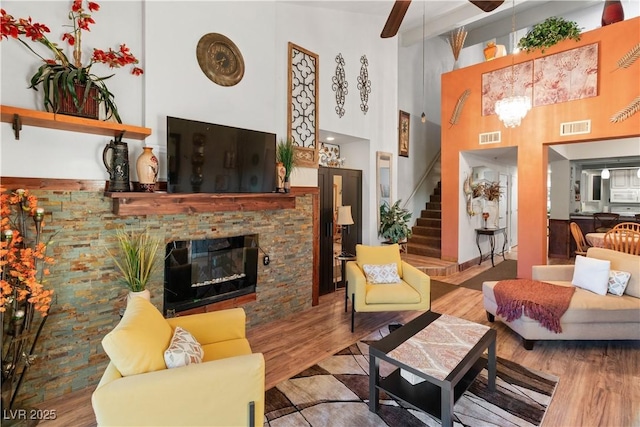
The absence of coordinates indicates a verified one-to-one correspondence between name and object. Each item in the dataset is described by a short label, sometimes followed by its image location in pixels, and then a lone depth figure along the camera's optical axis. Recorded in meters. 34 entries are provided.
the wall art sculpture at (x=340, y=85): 4.36
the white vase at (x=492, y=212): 6.61
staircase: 6.39
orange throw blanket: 2.79
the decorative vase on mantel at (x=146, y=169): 2.43
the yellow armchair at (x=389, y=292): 3.21
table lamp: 4.25
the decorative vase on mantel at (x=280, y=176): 3.42
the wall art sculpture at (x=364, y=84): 4.74
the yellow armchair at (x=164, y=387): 1.35
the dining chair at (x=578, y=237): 5.36
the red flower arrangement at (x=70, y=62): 1.98
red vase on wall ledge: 4.35
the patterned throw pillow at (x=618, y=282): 2.98
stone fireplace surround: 2.17
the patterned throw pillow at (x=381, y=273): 3.54
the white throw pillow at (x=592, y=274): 2.98
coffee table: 1.79
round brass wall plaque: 2.93
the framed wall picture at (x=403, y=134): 6.53
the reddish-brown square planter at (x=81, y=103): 2.08
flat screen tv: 2.59
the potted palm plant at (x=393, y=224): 5.06
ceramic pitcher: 2.34
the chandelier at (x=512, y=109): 3.78
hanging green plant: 4.47
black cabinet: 4.48
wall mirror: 5.09
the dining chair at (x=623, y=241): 4.30
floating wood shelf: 1.92
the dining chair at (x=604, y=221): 6.55
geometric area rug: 1.98
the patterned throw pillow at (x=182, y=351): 1.60
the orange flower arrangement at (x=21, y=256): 1.78
